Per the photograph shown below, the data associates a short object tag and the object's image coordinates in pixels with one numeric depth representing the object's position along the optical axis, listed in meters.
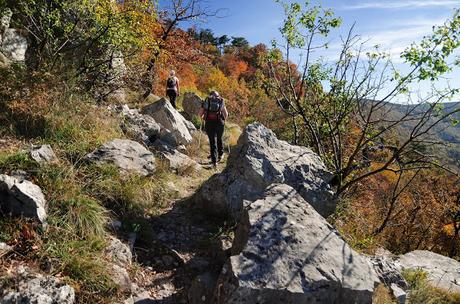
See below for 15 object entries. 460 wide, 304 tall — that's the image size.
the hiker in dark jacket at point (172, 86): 15.51
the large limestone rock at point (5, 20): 8.91
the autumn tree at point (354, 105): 6.71
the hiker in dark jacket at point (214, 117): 9.80
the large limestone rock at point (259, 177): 6.61
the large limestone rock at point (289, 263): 3.76
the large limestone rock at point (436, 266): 8.09
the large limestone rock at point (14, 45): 9.02
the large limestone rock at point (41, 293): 3.60
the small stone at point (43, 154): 5.46
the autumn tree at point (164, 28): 14.78
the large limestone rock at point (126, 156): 6.59
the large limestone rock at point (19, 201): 4.49
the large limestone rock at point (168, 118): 11.55
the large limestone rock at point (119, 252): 4.86
